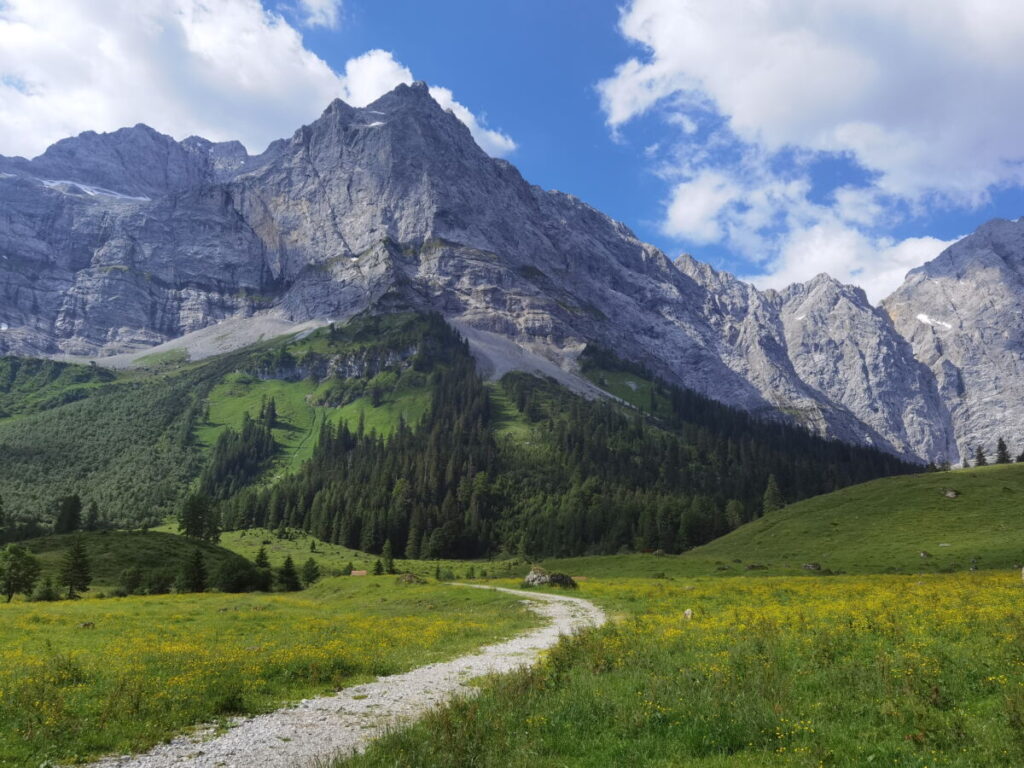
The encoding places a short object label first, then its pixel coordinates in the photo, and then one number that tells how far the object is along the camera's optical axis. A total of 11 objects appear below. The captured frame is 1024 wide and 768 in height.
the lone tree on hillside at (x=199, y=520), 126.81
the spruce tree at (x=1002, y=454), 154.38
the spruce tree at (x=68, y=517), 123.31
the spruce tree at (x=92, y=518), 138.38
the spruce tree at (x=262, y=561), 84.04
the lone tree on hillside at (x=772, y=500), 151.50
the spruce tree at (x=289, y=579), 76.00
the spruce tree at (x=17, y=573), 63.09
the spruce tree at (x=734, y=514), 145.50
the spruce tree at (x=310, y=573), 87.52
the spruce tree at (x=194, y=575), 68.12
